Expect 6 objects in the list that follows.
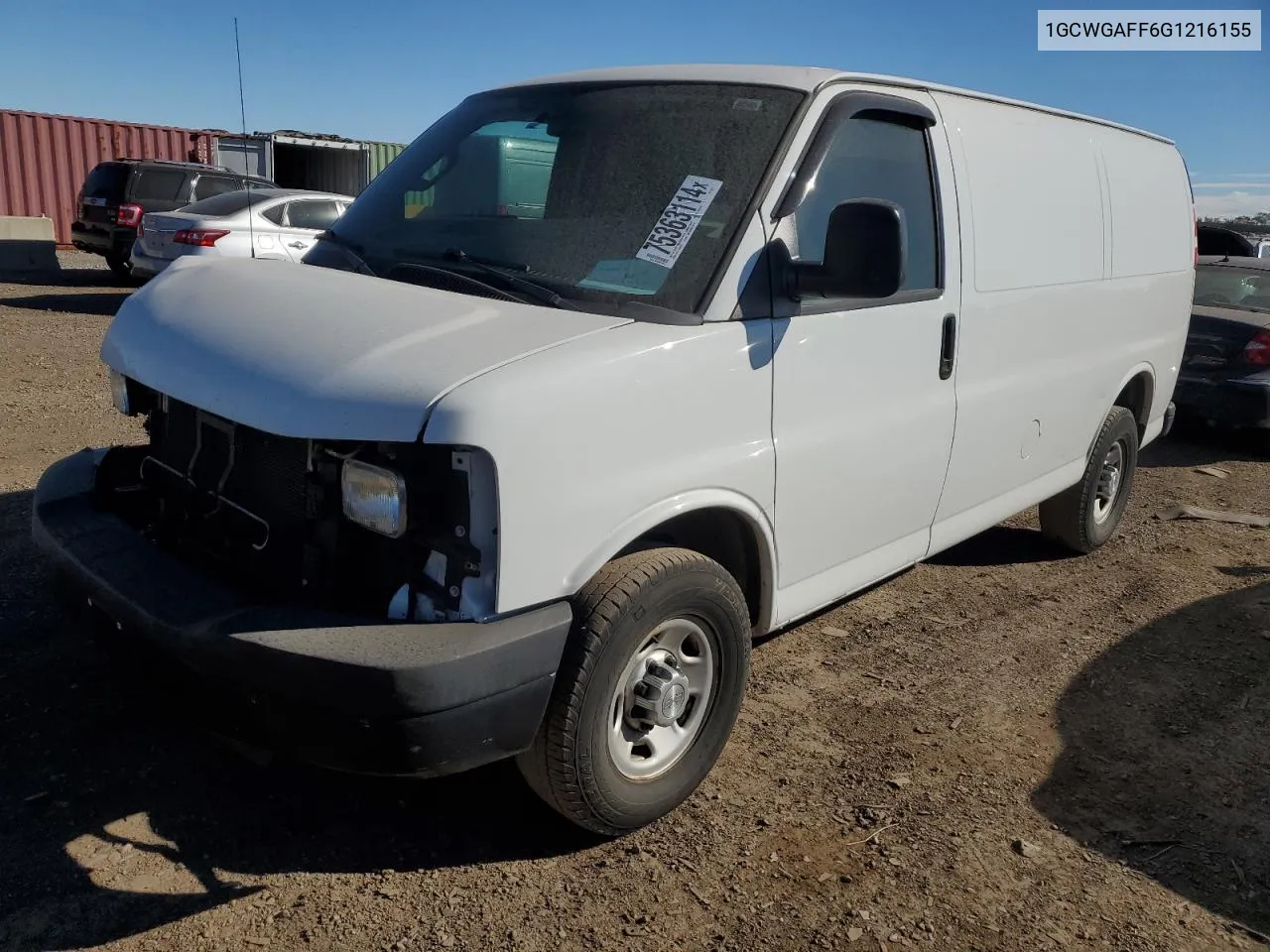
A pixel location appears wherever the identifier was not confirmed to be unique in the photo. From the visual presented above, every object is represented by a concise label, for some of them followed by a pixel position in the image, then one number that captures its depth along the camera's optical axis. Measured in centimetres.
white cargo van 258
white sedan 1226
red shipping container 2159
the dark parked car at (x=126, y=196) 1617
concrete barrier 1788
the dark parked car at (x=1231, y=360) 843
